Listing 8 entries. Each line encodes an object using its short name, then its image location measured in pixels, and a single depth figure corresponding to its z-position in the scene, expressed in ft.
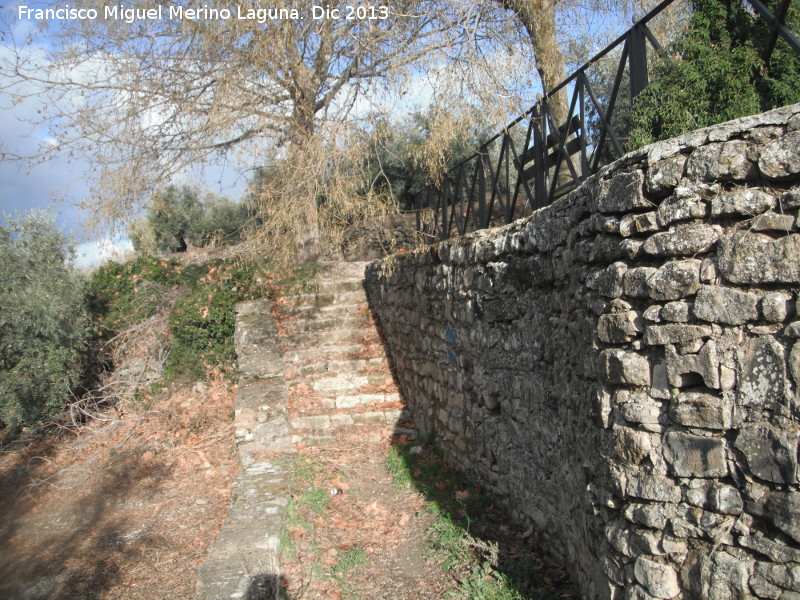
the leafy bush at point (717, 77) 8.93
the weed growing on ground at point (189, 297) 26.71
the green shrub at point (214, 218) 54.75
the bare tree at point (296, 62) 23.38
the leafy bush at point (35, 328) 23.99
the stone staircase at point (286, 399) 13.51
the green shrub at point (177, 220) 54.17
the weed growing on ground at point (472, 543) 11.65
